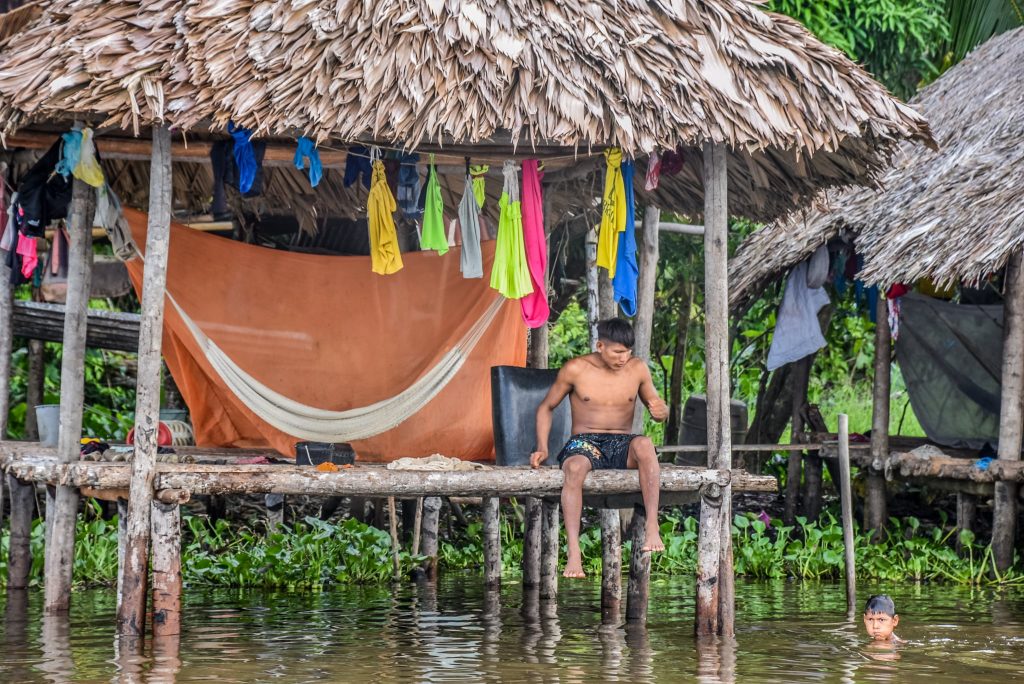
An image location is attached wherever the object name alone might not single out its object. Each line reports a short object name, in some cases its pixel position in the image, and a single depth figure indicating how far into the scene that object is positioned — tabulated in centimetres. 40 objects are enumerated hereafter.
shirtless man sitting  1392
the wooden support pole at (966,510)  2023
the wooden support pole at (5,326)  1742
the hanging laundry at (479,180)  1617
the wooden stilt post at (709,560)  1391
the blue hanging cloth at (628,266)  1508
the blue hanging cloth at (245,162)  1494
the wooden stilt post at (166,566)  1308
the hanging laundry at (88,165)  1398
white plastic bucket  1662
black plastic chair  1546
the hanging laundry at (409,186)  1576
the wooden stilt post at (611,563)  1661
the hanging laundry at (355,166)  1619
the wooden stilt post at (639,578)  1550
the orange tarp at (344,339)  1705
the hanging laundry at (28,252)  1650
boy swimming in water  1351
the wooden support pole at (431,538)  1955
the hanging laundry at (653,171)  1518
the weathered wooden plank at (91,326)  1905
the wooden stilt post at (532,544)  1822
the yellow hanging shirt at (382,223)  1558
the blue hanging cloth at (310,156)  1490
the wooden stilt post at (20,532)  1706
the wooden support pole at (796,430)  2386
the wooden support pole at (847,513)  1611
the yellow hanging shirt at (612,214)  1505
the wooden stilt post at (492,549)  1855
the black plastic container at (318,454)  1469
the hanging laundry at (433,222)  1544
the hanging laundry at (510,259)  1496
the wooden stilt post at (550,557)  1783
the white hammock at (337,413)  1551
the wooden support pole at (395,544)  1862
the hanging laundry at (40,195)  1485
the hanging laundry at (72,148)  1399
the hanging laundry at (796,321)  2141
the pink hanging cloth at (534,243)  1521
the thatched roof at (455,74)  1344
